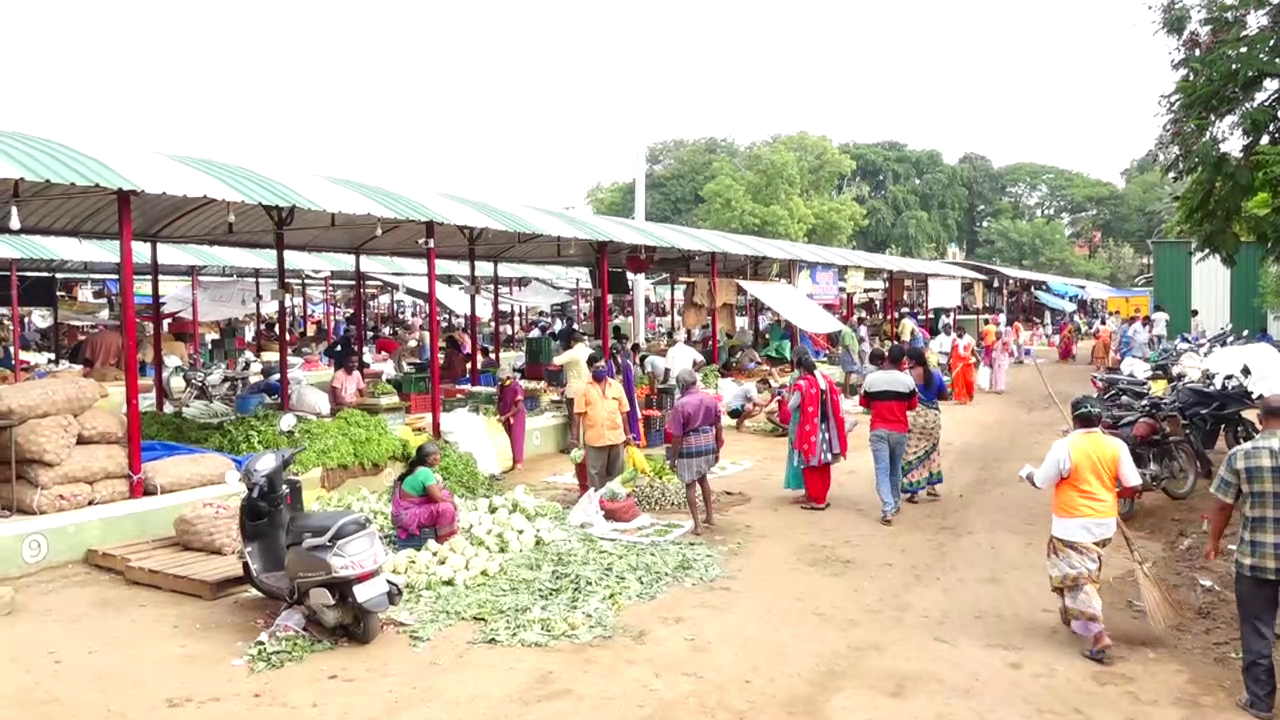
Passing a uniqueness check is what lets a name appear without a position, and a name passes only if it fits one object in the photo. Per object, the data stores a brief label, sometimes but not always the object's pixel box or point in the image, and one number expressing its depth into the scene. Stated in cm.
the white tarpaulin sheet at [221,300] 2042
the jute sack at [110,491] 739
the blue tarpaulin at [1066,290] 4156
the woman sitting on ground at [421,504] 710
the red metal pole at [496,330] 1892
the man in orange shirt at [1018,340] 2708
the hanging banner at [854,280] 2403
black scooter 543
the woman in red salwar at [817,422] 912
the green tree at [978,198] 6019
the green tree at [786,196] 4225
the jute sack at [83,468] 705
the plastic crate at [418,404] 1209
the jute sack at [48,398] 702
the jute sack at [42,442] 700
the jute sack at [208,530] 716
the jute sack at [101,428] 749
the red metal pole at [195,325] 2053
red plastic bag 839
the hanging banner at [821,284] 2008
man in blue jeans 871
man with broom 541
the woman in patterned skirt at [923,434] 927
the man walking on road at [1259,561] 462
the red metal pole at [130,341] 740
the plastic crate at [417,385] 1279
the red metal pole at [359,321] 1582
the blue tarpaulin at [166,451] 858
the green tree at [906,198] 5159
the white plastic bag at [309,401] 1022
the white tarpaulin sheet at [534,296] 2538
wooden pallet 648
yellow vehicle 3822
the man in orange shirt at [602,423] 879
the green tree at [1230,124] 1037
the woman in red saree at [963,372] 1861
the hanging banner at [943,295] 2756
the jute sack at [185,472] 780
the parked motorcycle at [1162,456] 912
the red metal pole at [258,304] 2009
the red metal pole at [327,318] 2722
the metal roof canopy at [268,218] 709
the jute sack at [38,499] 703
